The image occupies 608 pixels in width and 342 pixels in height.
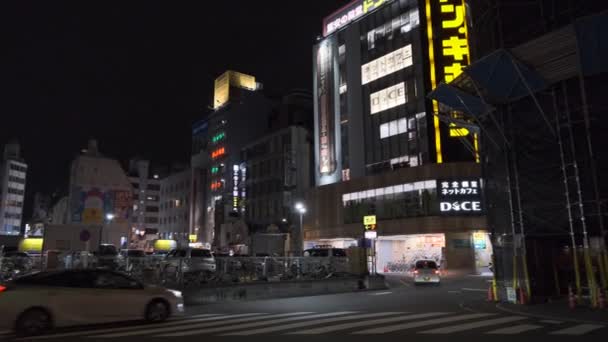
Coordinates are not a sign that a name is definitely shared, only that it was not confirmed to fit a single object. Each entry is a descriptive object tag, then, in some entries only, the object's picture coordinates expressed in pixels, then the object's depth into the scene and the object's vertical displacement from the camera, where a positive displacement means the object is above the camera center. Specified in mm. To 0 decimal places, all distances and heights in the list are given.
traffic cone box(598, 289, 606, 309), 14391 -1530
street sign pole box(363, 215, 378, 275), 25719 +1473
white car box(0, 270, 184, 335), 10297 -1051
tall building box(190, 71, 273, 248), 87250 +22387
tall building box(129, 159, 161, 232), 124812 +16239
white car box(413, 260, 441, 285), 26719 -1141
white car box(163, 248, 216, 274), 19867 -372
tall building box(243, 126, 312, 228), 66125 +11655
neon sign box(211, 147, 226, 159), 89694 +19760
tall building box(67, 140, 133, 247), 42531 +5960
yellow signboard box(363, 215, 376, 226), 25844 +1848
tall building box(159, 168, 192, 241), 103750 +11652
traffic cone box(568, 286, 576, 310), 14792 -1566
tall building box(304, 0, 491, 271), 43969 +12085
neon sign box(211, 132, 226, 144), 91062 +23179
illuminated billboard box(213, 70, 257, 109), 99312 +36759
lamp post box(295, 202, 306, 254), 43556 +1876
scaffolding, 15867 +3867
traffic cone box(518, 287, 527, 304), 16250 -1561
